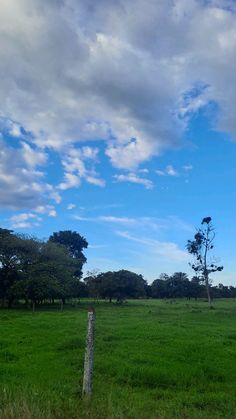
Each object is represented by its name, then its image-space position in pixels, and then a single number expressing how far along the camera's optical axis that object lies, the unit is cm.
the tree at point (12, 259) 5697
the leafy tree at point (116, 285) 7945
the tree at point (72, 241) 9688
